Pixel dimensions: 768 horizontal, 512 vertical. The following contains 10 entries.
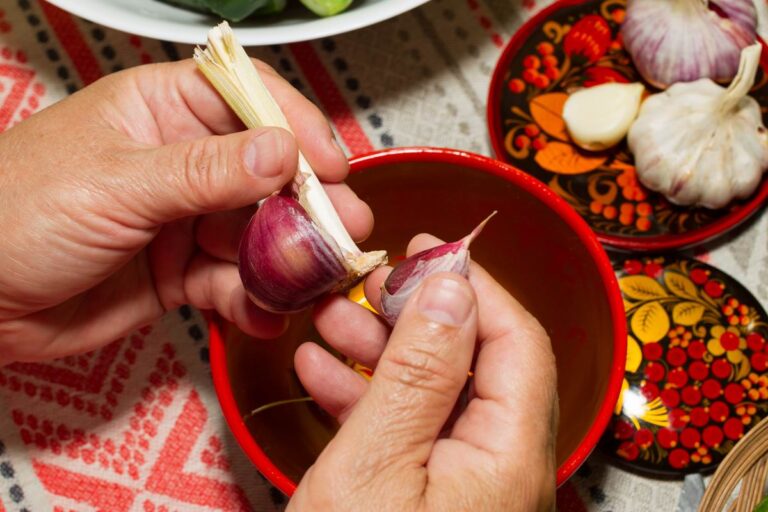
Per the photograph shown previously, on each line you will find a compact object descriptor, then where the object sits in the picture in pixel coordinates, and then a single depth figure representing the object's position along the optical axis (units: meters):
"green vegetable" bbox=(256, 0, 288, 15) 0.55
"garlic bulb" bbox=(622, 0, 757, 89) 0.56
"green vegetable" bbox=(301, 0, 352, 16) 0.54
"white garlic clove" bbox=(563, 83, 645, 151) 0.56
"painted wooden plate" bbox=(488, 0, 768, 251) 0.55
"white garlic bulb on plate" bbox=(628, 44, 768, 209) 0.54
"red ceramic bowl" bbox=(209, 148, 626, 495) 0.47
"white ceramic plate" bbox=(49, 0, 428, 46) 0.52
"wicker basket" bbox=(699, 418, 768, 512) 0.49
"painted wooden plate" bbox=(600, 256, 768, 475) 0.53
